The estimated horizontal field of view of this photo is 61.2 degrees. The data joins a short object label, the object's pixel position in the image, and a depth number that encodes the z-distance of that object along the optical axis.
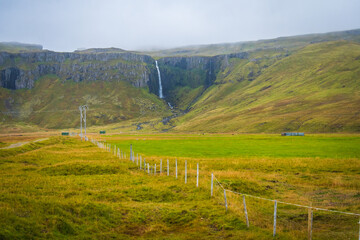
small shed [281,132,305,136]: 141.25
